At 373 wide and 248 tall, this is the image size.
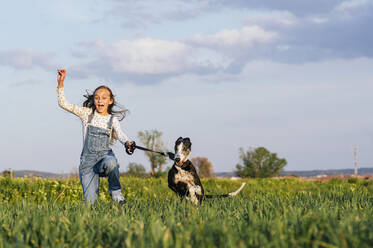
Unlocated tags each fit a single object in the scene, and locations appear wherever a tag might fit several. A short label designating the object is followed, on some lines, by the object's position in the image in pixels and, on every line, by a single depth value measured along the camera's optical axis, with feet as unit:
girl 23.97
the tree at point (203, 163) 207.83
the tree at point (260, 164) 194.16
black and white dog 22.09
